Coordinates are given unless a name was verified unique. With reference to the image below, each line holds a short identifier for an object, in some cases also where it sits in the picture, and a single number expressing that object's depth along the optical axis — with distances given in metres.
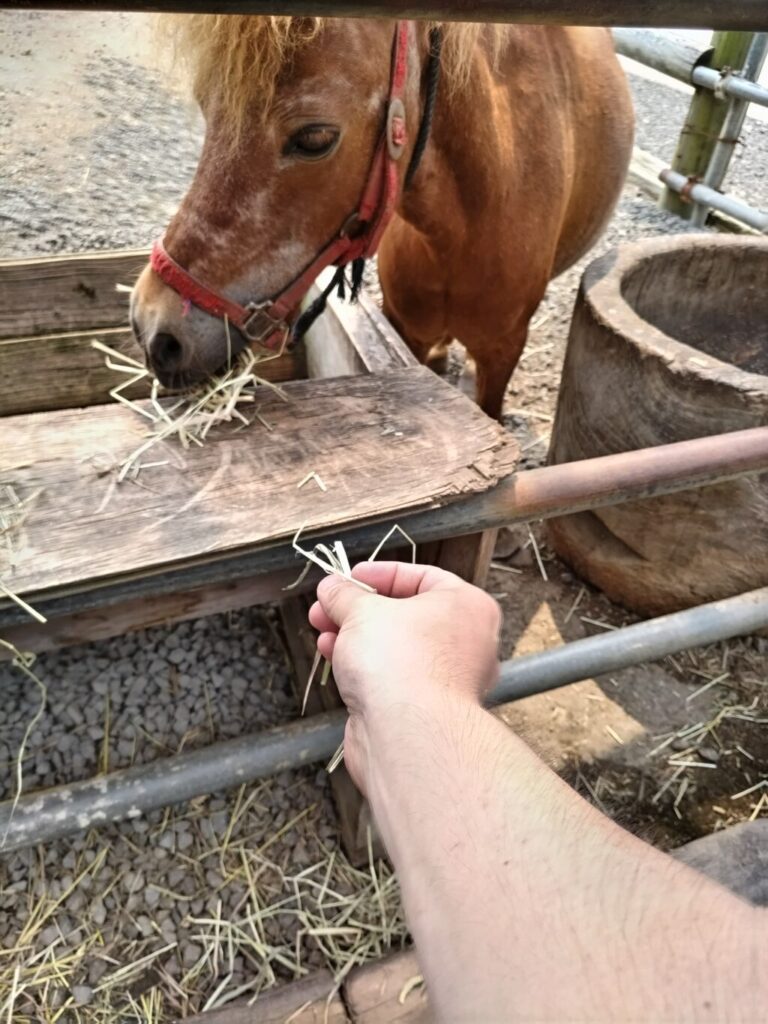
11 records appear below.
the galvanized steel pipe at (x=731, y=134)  3.76
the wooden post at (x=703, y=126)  3.81
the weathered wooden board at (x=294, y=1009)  1.15
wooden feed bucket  1.71
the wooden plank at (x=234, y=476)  0.91
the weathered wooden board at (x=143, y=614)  1.07
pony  1.21
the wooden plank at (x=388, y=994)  1.11
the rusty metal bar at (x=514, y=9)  0.47
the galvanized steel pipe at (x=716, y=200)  3.87
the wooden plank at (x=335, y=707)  1.47
